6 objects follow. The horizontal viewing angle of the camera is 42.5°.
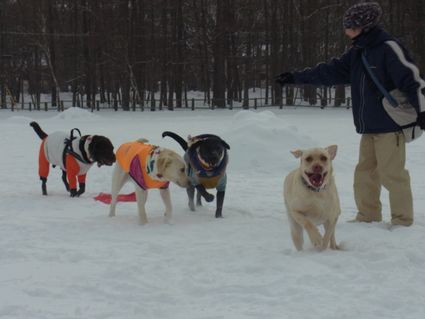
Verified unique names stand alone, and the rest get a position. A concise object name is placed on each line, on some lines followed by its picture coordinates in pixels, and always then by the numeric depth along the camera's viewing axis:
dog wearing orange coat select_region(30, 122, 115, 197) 7.74
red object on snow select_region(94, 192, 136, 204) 7.37
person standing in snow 5.08
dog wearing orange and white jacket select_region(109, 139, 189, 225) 5.91
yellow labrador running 4.49
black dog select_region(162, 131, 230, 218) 6.11
